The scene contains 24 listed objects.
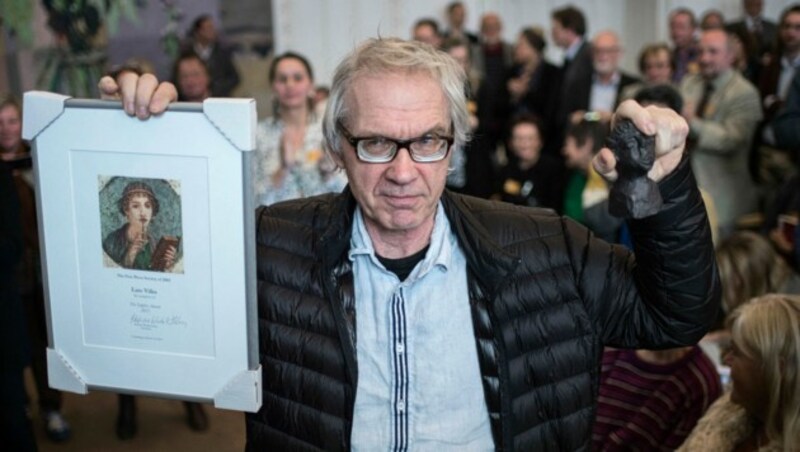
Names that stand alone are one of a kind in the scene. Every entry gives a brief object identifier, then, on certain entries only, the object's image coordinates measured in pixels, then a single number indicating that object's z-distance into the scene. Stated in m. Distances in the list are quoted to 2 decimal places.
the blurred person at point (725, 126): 5.30
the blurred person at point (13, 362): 3.51
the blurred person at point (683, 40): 7.77
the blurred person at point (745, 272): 3.53
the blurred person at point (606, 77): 6.55
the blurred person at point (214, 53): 7.10
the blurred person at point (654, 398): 2.87
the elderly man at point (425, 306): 1.69
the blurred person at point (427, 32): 7.66
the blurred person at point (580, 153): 4.86
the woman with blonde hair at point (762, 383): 2.33
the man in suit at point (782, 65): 5.81
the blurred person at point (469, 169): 5.75
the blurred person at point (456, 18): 9.27
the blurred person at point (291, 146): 4.31
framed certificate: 1.64
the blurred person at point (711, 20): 7.66
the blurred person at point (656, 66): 6.33
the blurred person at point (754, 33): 6.65
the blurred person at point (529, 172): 5.39
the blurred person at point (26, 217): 4.14
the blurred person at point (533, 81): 7.15
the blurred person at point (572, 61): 6.78
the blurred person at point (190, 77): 5.29
